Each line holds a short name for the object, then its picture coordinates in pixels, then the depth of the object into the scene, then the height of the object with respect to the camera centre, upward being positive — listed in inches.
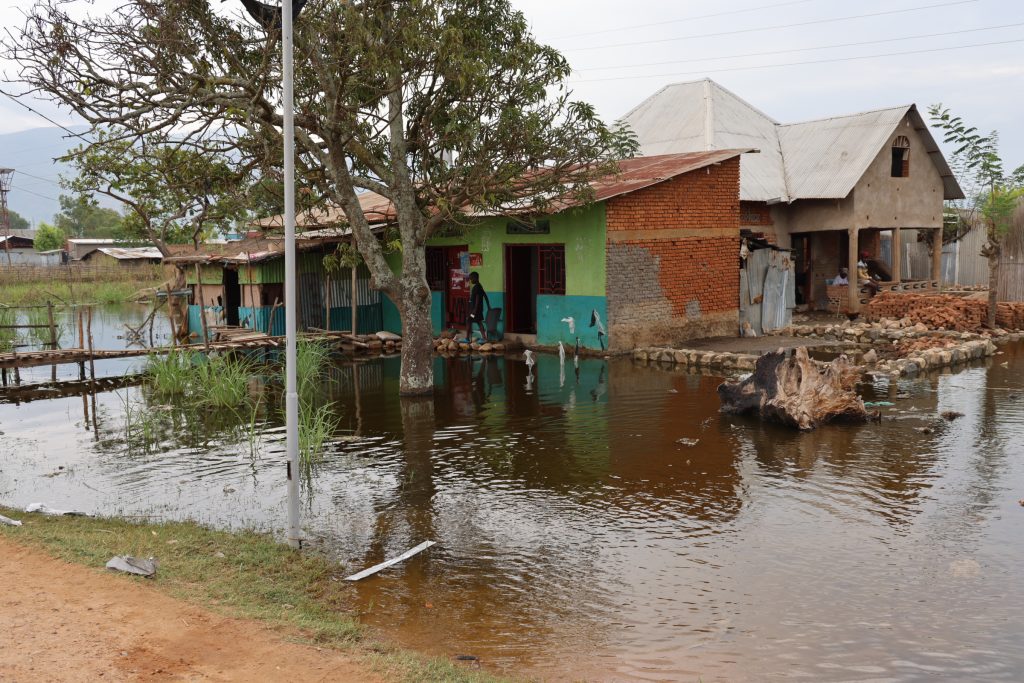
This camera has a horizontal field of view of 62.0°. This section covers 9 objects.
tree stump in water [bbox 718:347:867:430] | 466.6 -49.8
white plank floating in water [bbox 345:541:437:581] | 272.7 -84.2
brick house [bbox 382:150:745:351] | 725.9 +42.1
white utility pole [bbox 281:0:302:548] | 276.4 +11.7
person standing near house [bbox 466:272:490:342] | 811.4 +3.5
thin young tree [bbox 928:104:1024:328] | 1016.2 +171.2
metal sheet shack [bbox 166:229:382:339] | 786.2 +23.2
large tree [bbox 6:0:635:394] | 477.1 +127.6
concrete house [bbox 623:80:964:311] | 939.3 +147.4
